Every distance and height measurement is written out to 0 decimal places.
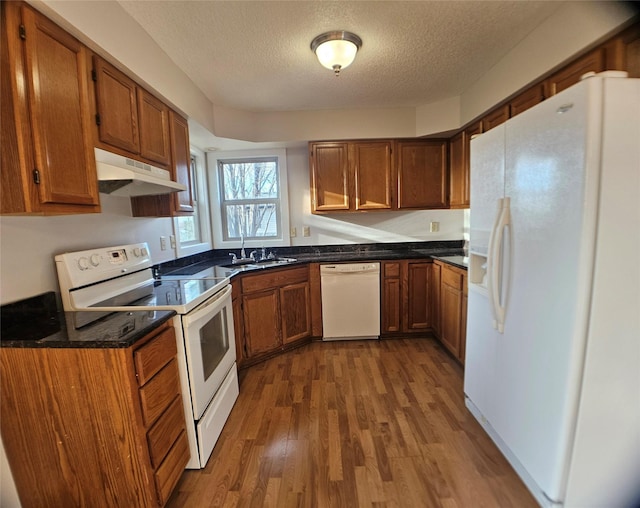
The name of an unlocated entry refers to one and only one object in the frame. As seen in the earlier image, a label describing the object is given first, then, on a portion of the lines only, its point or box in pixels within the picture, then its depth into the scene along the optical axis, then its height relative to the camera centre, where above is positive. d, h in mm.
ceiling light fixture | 1769 +1044
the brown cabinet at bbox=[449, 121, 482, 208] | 2862 +518
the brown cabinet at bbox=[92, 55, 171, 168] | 1453 +611
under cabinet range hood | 1411 +252
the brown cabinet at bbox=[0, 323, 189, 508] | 1110 -752
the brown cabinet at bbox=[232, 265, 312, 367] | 2604 -820
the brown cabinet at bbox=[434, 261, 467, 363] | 2434 -769
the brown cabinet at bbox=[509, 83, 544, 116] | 1890 +790
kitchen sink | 2770 -388
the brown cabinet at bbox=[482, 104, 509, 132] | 2234 +796
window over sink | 3410 +284
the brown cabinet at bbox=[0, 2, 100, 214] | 1062 +434
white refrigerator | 1044 -289
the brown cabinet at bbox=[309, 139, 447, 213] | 3137 +491
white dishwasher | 3037 -805
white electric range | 1474 -400
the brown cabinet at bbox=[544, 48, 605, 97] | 1502 +789
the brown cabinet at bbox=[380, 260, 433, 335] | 3057 -786
